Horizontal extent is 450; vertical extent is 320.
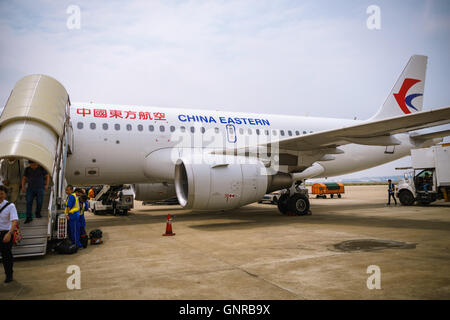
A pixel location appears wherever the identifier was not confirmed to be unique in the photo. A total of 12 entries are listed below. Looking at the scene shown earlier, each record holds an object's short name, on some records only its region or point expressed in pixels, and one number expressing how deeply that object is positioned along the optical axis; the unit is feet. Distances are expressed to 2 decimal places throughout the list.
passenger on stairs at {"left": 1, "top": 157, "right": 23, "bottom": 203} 24.25
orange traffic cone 25.04
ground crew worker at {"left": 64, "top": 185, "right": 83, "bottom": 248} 20.17
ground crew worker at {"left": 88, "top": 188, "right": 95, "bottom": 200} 57.16
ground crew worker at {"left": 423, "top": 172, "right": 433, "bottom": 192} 50.80
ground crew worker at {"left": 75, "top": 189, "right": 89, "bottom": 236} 21.44
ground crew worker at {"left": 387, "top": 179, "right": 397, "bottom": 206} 53.94
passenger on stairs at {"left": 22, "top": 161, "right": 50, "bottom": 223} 21.52
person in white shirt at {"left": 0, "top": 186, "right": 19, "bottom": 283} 13.30
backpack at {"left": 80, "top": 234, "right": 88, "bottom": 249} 20.75
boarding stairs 18.80
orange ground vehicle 82.79
